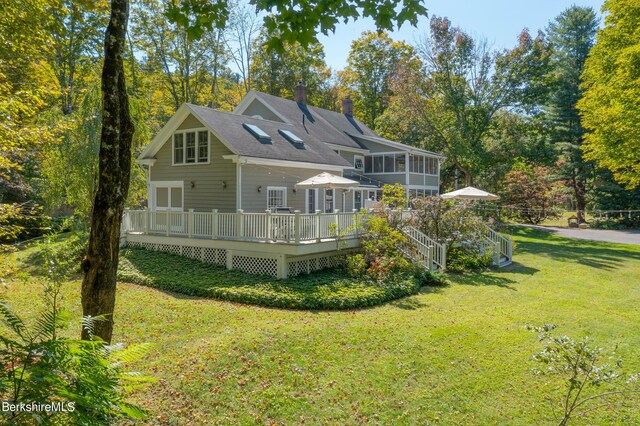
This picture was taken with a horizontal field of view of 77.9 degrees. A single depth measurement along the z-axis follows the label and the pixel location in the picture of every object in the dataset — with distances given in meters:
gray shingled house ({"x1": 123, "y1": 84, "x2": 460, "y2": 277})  12.20
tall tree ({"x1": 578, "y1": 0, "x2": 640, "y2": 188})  15.30
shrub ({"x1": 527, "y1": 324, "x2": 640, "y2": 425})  4.05
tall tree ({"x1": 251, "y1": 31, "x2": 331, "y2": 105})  37.09
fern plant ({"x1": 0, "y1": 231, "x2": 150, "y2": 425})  2.88
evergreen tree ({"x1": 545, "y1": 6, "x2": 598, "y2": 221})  35.22
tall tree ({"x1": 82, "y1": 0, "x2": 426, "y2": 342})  3.92
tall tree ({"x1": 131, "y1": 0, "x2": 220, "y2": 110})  29.25
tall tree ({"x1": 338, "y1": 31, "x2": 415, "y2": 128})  39.66
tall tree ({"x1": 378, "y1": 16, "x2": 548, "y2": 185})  28.02
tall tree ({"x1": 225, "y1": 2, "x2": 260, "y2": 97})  32.94
